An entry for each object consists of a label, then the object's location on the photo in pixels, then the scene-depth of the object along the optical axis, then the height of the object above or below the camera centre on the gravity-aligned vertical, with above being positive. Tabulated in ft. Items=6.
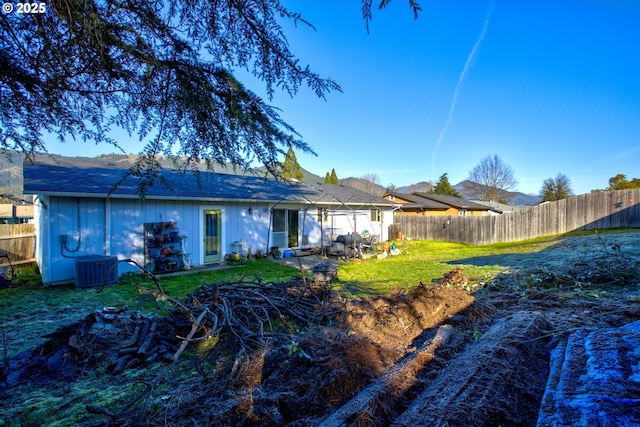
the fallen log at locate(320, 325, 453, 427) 7.01 -4.80
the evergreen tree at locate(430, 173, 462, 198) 133.18 +10.63
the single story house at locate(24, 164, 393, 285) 28.35 -0.55
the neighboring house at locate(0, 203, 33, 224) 38.30 +0.05
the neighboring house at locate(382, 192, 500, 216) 99.13 +2.18
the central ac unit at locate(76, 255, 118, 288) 26.58 -5.24
